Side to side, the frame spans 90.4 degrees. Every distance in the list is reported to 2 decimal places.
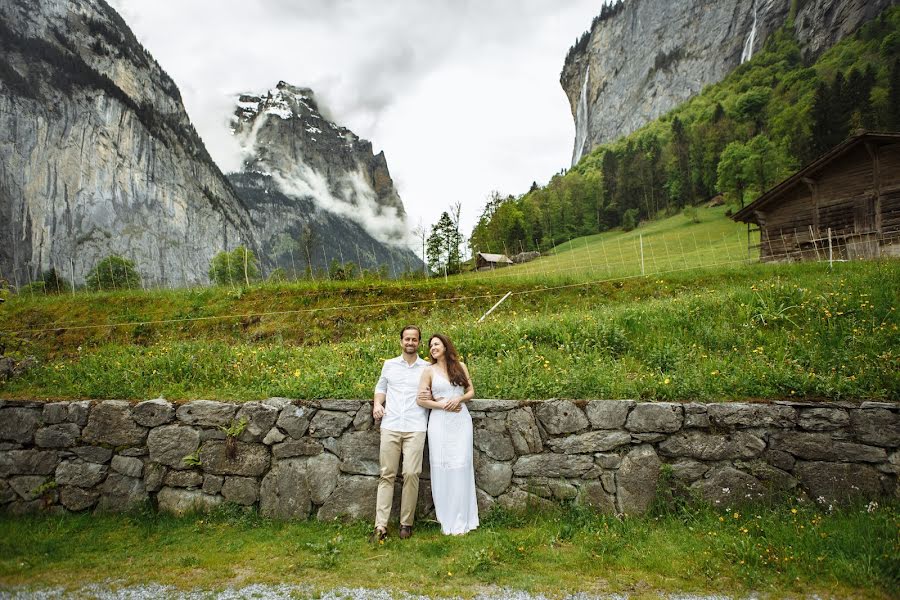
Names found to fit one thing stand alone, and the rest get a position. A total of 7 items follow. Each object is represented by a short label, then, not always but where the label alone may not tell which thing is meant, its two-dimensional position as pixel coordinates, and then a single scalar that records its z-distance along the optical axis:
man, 5.11
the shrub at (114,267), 47.34
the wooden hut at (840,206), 19.94
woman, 5.14
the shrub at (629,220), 68.68
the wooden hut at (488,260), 47.56
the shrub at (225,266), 46.12
